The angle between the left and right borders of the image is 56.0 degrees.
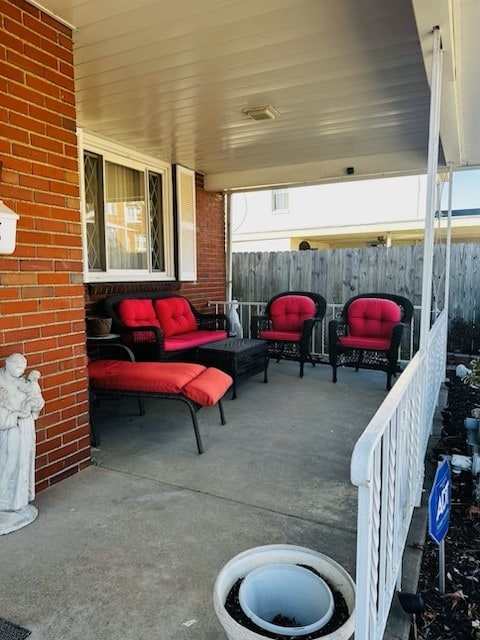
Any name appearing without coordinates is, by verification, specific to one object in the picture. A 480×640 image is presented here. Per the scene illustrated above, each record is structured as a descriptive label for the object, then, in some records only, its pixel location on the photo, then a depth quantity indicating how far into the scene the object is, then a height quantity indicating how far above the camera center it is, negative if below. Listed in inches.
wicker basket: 163.2 -20.0
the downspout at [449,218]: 187.9 +21.9
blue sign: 66.2 -35.7
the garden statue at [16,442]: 84.0 -31.8
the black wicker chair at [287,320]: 215.9 -25.4
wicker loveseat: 176.6 -23.9
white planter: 46.2 -36.4
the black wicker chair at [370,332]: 187.3 -28.3
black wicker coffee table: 169.3 -33.3
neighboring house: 430.6 +58.2
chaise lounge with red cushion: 121.6 -31.2
